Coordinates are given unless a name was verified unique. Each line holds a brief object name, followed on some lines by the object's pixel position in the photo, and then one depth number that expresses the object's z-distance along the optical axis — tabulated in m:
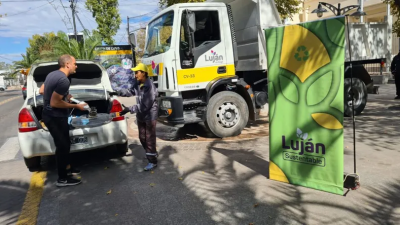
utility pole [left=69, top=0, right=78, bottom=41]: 26.74
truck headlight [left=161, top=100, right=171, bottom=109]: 5.97
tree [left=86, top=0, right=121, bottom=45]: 26.41
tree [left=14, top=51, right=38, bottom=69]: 33.67
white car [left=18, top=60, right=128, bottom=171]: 4.46
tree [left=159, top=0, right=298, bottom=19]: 10.85
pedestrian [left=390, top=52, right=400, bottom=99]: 8.87
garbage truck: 5.95
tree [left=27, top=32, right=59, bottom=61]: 39.18
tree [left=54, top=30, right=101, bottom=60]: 19.85
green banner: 3.21
